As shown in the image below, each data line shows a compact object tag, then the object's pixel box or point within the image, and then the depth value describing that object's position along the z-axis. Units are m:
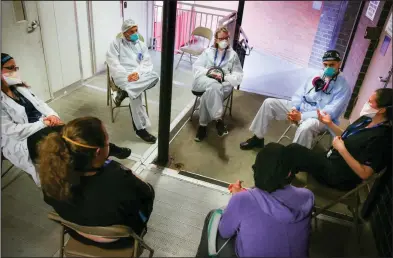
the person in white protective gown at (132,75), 2.58
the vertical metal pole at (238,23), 2.99
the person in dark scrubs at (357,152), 1.64
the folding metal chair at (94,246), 1.19
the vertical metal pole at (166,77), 1.87
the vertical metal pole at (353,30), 2.70
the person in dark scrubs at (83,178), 1.17
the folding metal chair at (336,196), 1.78
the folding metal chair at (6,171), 2.03
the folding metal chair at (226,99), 2.80
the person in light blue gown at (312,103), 2.13
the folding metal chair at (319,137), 2.16
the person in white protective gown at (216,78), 2.70
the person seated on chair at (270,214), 1.13
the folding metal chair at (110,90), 2.69
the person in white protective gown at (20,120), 1.75
